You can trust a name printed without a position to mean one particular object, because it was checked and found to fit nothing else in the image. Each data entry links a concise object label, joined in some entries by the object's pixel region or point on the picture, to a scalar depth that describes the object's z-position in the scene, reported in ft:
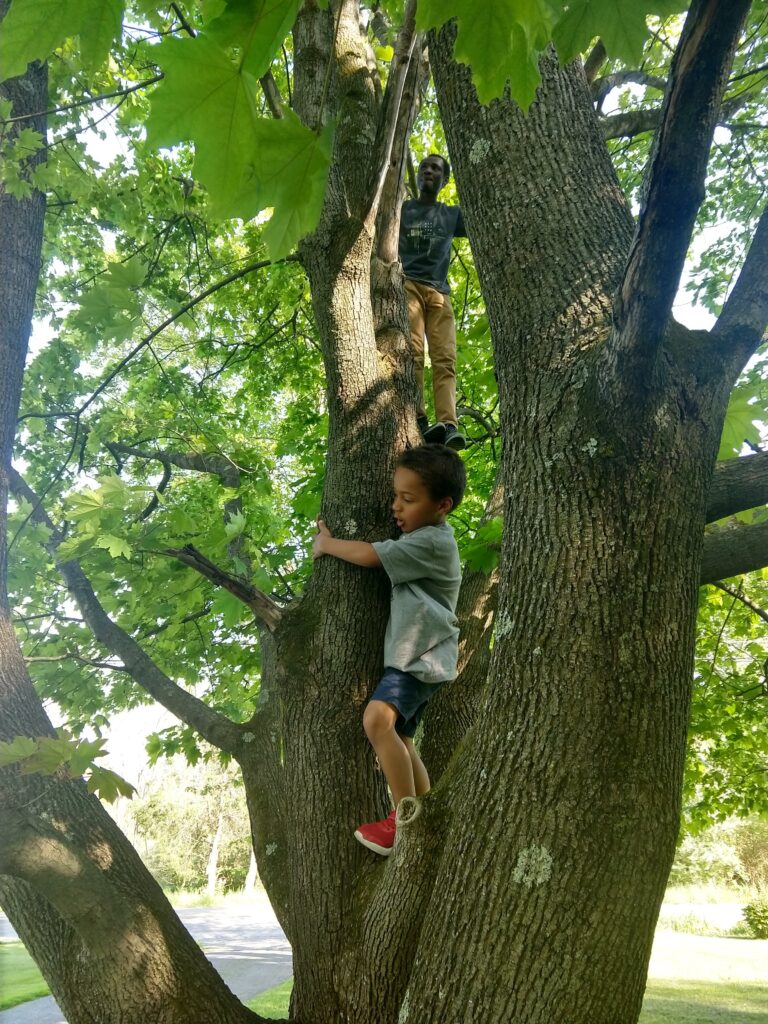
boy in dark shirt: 12.81
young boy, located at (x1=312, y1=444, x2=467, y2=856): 7.08
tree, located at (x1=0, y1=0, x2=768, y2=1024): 3.67
